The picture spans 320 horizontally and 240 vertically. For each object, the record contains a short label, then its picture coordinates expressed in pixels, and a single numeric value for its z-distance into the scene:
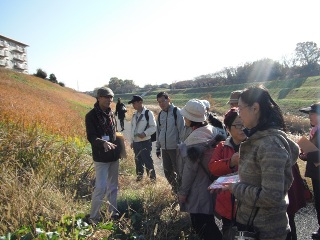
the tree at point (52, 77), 54.09
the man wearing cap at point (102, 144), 3.73
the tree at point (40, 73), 51.06
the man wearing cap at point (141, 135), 5.65
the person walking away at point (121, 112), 15.86
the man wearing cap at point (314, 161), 3.22
